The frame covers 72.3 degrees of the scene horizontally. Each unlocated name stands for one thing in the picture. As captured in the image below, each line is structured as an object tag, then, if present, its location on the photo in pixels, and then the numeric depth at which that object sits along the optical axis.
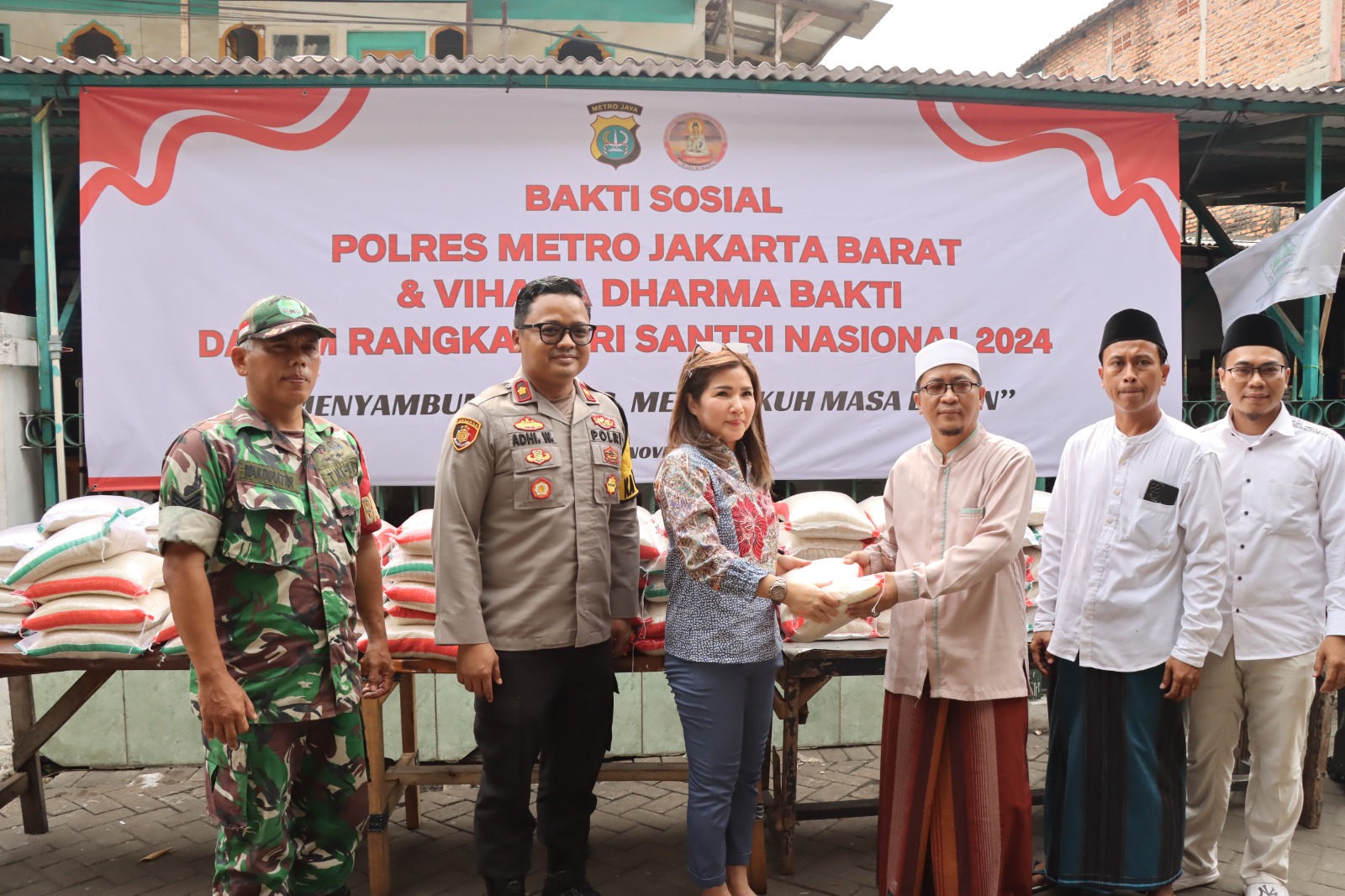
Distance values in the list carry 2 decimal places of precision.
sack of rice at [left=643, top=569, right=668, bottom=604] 3.29
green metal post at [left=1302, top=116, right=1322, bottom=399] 5.07
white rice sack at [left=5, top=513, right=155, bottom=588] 3.16
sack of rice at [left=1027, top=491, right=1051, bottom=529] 3.83
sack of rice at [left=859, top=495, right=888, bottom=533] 3.70
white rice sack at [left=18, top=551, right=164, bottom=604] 3.14
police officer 2.59
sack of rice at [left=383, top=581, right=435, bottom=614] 3.22
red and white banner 4.41
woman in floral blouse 2.65
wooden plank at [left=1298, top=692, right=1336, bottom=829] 3.74
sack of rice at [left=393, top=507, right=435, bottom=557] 3.30
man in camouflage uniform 2.27
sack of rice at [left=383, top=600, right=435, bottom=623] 3.24
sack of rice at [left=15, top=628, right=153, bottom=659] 3.07
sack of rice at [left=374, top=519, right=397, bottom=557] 3.59
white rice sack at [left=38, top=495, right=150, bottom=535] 3.36
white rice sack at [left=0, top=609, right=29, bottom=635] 3.20
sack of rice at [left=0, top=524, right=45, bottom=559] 3.35
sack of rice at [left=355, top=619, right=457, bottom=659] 3.18
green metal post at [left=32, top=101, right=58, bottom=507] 4.45
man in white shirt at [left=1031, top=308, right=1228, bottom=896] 2.80
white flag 4.86
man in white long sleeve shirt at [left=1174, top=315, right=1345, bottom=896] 3.08
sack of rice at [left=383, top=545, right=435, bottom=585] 3.27
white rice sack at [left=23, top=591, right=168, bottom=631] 3.08
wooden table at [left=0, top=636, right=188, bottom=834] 3.10
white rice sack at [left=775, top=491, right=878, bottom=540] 3.50
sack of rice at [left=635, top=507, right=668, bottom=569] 3.28
